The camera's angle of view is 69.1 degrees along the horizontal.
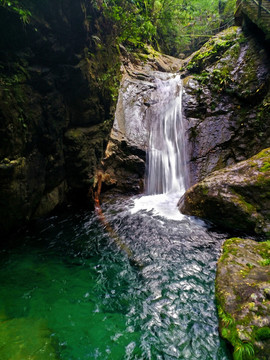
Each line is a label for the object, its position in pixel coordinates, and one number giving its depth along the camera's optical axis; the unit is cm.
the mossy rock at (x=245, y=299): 208
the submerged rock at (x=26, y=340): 222
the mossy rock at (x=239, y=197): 479
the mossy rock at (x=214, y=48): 980
